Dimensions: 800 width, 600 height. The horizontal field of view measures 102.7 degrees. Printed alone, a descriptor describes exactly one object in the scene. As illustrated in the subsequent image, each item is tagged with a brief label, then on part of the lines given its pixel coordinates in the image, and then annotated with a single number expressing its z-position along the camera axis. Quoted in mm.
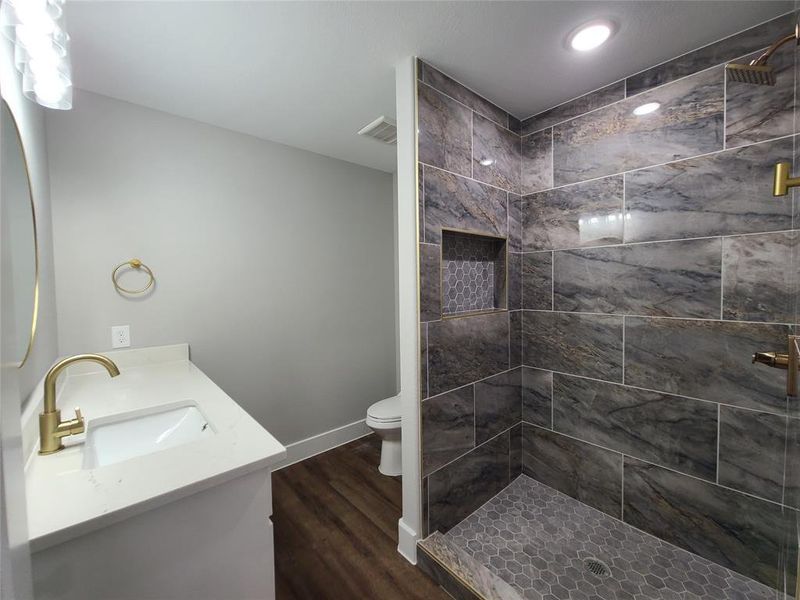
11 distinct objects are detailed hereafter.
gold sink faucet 936
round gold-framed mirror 925
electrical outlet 1734
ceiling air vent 2006
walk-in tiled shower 1341
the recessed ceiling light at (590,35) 1304
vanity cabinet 708
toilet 2129
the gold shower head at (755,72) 969
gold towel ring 1735
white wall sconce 858
